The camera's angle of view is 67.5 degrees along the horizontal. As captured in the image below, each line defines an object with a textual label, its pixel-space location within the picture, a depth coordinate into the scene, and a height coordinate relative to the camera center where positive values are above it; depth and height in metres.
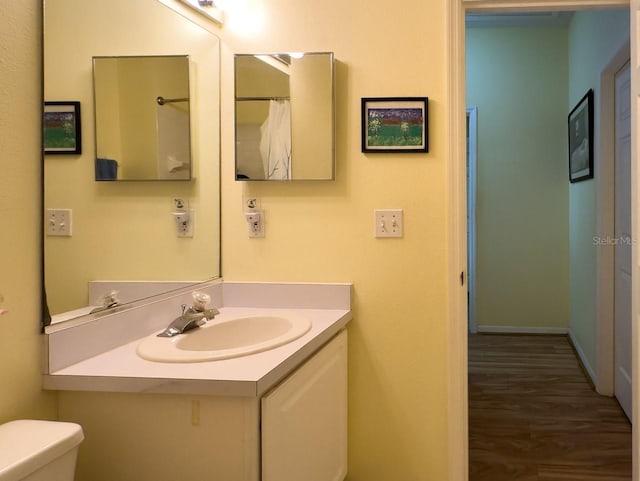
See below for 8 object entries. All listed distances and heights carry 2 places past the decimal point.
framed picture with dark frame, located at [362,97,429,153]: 1.83 +0.44
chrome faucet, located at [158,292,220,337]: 1.46 -0.25
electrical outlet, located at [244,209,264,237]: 1.92 +0.07
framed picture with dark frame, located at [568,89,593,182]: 3.31 +0.74
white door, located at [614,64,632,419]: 2.73 -0.03
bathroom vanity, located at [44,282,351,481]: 1.09 -0.40
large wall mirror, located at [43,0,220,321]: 1.20 +0.17
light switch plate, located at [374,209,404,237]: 1.86 +0.06
